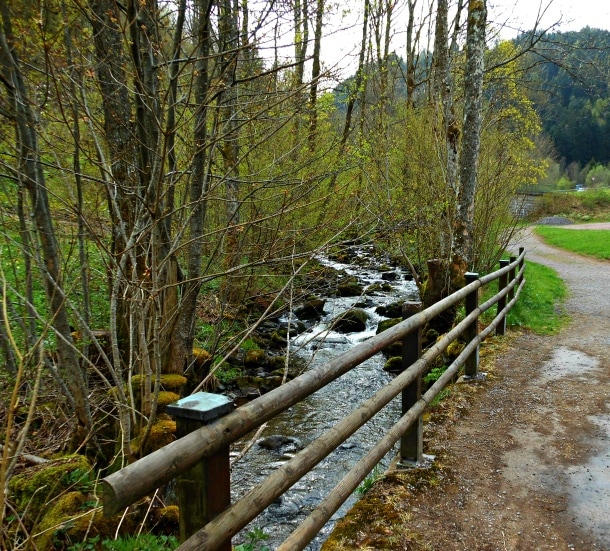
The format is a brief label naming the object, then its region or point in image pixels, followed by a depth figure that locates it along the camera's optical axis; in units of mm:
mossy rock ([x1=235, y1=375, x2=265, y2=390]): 8078
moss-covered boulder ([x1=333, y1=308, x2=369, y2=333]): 11539
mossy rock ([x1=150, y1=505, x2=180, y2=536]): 3830
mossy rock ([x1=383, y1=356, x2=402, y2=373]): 8853
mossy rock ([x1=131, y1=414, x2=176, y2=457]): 4195
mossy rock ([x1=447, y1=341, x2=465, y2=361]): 6870
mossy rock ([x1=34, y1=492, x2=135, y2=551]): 3367
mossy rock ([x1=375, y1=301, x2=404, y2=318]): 11984
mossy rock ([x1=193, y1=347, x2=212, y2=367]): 6564
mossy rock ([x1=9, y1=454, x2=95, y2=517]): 3783
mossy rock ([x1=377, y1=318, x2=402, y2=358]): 9727
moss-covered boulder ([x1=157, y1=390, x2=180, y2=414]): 5180
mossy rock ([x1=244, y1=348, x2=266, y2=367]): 9203
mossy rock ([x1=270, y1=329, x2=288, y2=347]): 10453
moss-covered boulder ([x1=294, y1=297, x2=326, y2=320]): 12266
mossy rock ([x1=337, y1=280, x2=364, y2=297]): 14147
